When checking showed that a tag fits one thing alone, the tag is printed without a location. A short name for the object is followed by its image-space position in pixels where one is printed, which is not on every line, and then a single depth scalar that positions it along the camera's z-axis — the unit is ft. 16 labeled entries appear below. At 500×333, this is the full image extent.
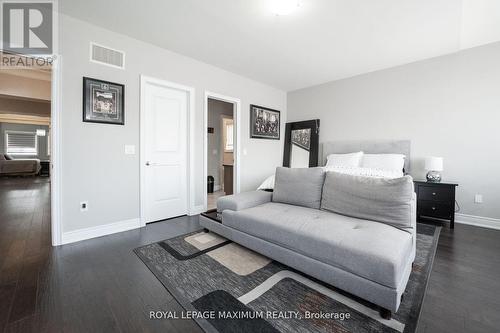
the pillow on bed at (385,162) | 11.38
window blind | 32.03
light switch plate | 9.62
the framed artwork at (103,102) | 8.52
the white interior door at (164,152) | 10.44
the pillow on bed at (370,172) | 10.36
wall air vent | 8.68
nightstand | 10.35
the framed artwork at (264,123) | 15.31
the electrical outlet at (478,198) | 10.46
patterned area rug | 4.39
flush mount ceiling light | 7.22
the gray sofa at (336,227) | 4.59
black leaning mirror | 15.98
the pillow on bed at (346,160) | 12.55
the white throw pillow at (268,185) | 11.29
